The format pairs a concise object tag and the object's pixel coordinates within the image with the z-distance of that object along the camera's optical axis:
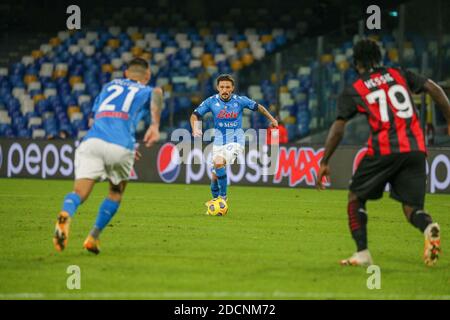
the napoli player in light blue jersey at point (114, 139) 10.02
